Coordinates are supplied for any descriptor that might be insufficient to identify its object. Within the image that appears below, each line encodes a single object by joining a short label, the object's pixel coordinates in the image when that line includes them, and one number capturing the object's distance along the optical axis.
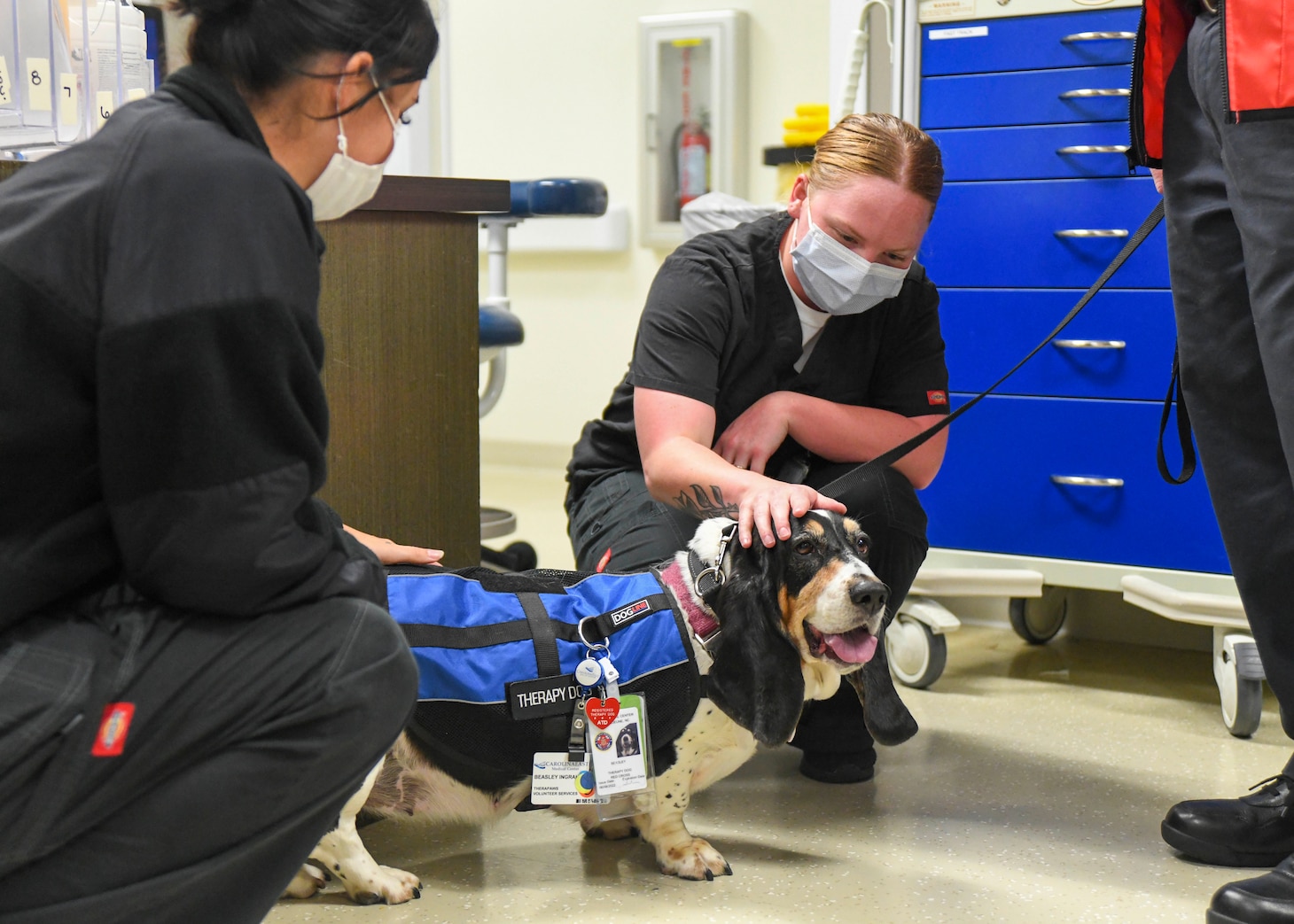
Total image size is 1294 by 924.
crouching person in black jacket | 0.93
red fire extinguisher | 4.80
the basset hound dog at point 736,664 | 1.71
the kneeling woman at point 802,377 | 1.97
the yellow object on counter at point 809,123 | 3.29
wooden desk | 2.12
